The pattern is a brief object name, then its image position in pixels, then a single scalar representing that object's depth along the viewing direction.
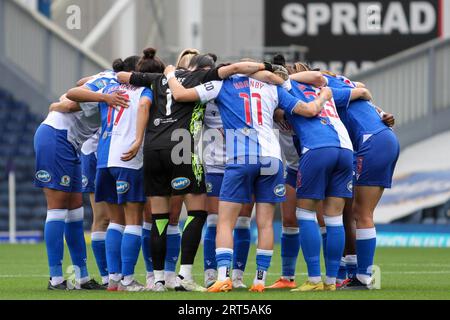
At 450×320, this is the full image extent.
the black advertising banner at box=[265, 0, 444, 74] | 24.47
